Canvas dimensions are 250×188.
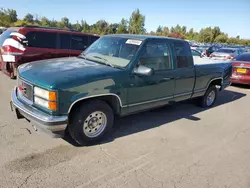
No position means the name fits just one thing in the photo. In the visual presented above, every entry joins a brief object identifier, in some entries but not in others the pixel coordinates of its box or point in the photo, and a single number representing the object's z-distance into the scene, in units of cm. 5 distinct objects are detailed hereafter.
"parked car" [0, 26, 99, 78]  659
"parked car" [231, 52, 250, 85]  886
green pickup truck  304
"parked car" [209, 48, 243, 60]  1514
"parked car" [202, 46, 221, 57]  1957
